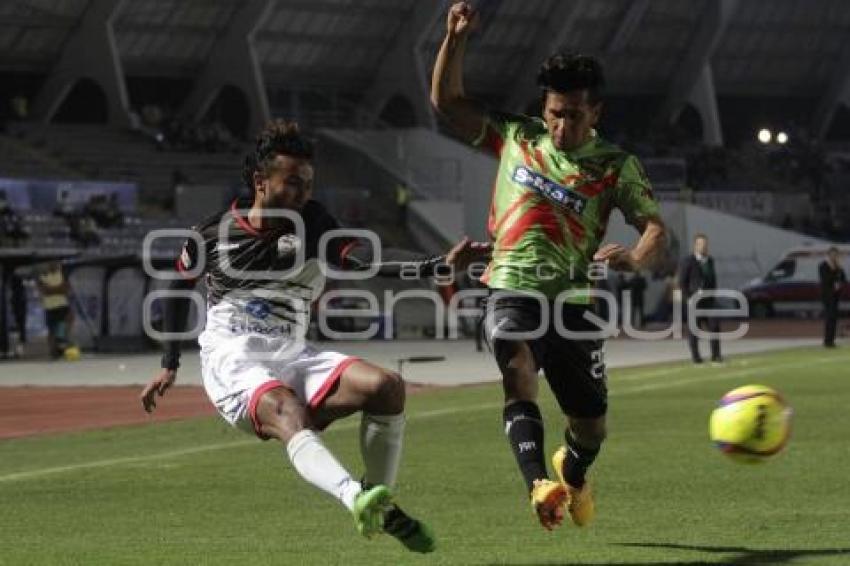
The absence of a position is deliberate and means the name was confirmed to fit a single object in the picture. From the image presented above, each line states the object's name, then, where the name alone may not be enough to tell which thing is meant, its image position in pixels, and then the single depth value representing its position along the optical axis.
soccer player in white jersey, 9.77
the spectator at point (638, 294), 54.72
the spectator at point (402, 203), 63.94
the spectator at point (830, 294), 40.00
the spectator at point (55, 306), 40.03
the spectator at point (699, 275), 31.86
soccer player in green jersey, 10.52
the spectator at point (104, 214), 51.97
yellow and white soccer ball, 10.87
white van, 62.03
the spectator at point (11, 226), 47.16
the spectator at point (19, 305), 41.59
